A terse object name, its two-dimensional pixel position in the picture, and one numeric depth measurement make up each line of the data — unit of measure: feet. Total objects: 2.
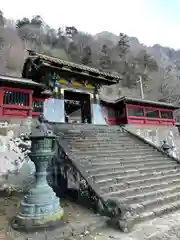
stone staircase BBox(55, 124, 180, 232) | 16.02
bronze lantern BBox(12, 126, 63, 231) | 13.12
